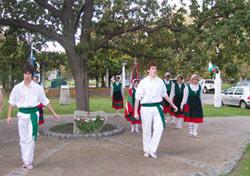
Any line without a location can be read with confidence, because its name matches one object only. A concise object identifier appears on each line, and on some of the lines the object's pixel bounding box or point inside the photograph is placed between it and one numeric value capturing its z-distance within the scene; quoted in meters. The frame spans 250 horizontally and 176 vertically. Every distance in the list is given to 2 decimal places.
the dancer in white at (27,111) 7.66
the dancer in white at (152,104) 8.54
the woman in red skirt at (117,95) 17.77
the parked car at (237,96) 23.81
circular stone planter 11.39
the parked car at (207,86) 46.66
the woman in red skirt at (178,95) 13.38
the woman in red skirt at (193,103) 11.63
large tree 12.05
